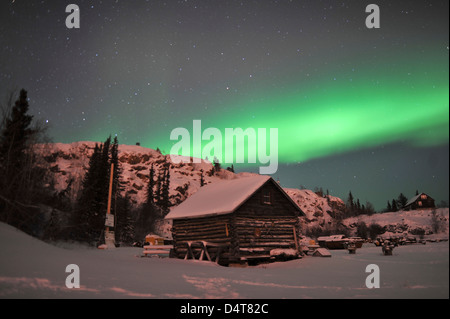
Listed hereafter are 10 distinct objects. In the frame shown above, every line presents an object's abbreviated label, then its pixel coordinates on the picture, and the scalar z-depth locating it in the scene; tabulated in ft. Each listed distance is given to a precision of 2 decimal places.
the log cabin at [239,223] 63.67
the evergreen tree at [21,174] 65.62
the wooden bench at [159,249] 71.05
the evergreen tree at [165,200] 293.35
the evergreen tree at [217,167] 469.98
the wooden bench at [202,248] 63.31
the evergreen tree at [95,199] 115.14
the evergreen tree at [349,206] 359.52
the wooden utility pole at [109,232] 92.99
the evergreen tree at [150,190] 260.99
